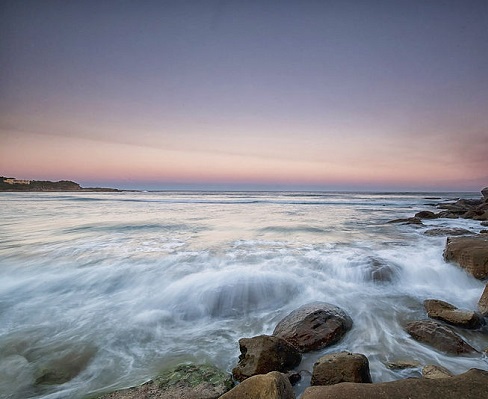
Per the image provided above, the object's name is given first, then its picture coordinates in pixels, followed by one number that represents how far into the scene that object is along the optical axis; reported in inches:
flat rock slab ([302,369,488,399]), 82.3
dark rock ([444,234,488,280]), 239.9
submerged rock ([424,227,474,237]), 427.5
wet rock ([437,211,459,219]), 716.8
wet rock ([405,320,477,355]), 144.3
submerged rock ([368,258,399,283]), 261.8
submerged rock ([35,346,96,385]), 135.4
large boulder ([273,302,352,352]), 147.6
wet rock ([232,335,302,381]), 122.0
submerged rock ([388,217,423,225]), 603.7
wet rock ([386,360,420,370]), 135.3
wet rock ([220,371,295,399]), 87.8
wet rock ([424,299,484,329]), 164.1
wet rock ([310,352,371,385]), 110.5
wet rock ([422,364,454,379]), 112.9
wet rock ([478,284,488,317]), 178.8
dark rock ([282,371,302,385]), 122.5
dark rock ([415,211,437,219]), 702.4
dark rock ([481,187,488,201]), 1108.1
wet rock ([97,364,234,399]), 110.6
